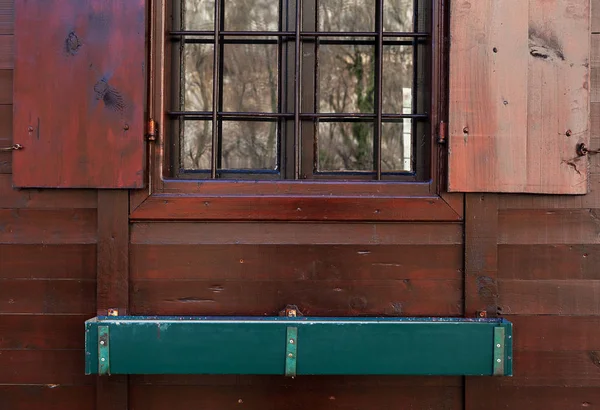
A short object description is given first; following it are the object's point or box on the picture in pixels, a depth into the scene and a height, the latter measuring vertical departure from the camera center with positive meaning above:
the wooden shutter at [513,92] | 2.07 +0.46
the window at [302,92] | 2.26 +0.50
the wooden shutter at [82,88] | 2.07 +0.47
